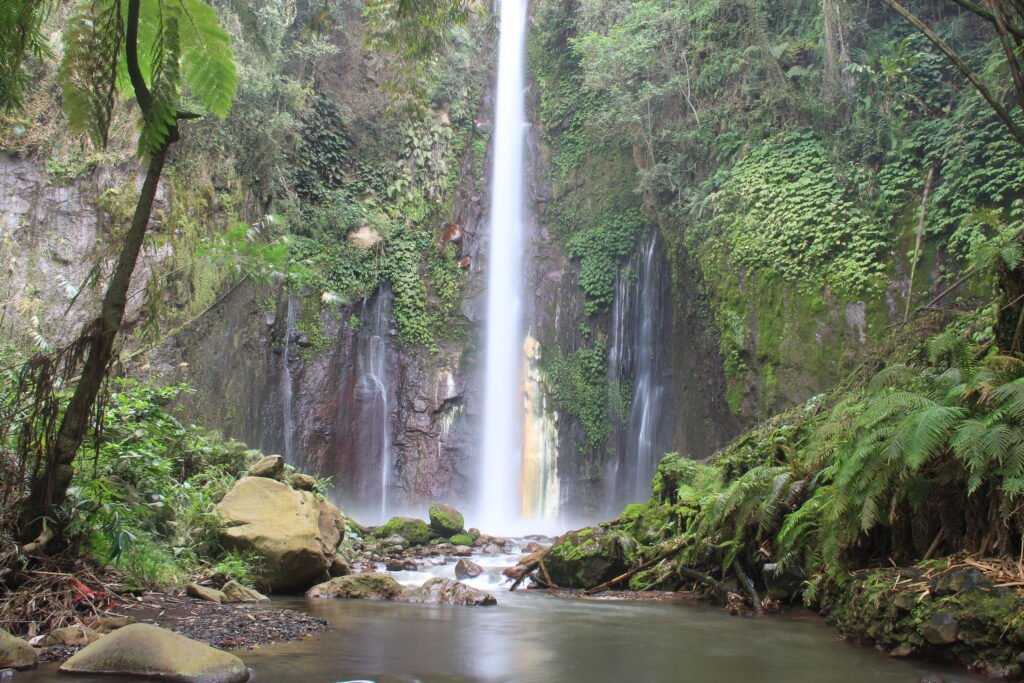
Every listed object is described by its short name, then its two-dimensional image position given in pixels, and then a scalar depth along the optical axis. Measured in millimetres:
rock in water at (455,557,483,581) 10195
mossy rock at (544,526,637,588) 8820
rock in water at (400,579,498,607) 7680
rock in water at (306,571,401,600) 7824
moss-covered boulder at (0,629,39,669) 3643
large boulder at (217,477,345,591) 7797
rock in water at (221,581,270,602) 6516
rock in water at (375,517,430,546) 13758
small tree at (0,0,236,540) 4250
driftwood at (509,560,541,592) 9344
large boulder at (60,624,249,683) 3654
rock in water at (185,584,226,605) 6207
